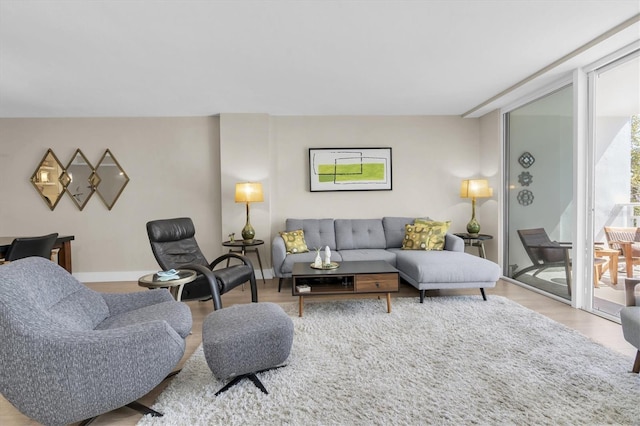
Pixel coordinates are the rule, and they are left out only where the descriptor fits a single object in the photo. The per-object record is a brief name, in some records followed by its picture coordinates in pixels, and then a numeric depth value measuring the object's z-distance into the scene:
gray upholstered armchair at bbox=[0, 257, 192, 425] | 1.55
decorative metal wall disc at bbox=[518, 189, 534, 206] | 4.35
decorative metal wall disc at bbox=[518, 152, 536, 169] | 4.30
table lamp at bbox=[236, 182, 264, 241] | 4.66
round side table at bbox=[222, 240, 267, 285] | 4.60
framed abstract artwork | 5.29
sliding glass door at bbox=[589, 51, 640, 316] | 3.00
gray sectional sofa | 3.68
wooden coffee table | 3.37
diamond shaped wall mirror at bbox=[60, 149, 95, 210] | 5.09
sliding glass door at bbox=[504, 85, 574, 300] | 3.69
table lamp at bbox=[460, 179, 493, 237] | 4.94
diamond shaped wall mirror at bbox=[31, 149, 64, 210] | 5.05
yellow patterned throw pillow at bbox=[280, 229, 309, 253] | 4.61
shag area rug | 1.81
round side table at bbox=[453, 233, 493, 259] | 4.83
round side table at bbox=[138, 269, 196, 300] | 2.70
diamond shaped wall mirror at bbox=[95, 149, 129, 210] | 5.12
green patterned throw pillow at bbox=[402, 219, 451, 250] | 4.58
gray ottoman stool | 2.04
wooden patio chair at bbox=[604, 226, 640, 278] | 3.02
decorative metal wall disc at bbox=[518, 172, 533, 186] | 4.37
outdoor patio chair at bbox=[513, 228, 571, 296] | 3.71
